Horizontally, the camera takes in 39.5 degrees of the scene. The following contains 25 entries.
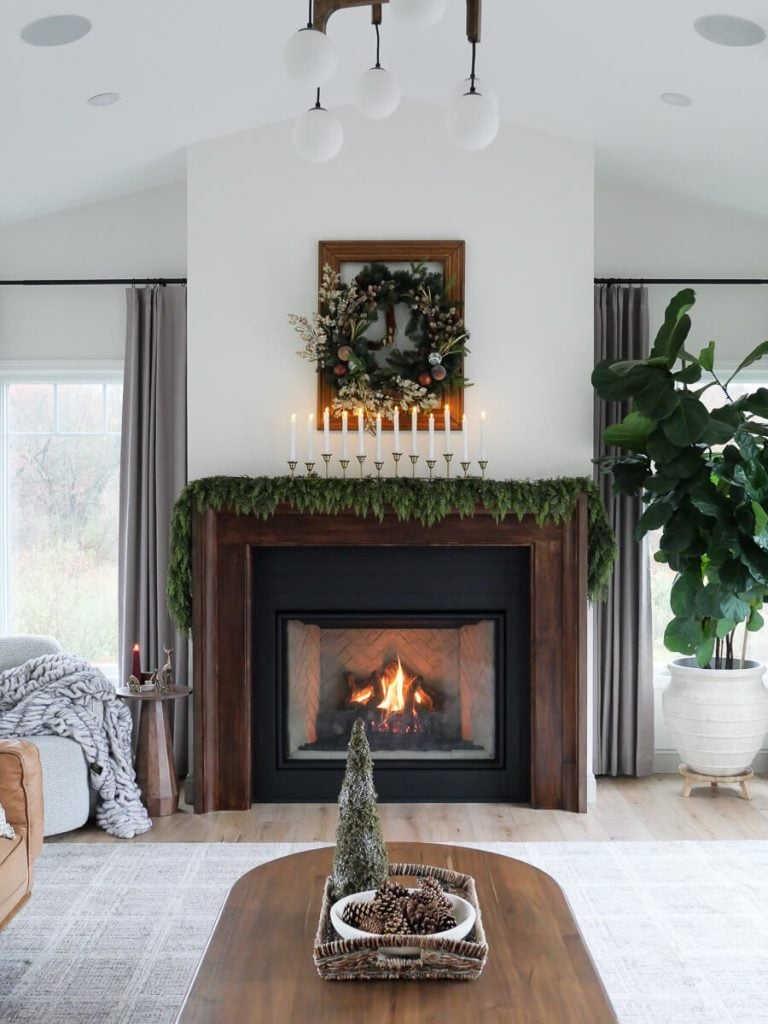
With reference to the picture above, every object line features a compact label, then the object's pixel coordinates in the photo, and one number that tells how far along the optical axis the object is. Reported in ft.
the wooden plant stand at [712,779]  16.05
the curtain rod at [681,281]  17.16
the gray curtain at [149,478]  17.07
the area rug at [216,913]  9.69
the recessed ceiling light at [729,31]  10.73
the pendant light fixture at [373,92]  6.95
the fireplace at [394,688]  15.90
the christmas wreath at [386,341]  15.14
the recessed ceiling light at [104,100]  12.95
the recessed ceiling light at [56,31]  10.56
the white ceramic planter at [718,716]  15.75
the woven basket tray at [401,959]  7.18
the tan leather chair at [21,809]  9.82
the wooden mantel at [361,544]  15.26
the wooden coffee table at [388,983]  6.77
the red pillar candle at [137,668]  15.43
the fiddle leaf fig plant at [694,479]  13.71
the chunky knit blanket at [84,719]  14.30
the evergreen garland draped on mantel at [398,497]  14.97
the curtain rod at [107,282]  17.29
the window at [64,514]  17.90
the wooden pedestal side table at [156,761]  15.23
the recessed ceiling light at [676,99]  13.06
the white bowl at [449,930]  7.34
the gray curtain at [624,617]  17.01
